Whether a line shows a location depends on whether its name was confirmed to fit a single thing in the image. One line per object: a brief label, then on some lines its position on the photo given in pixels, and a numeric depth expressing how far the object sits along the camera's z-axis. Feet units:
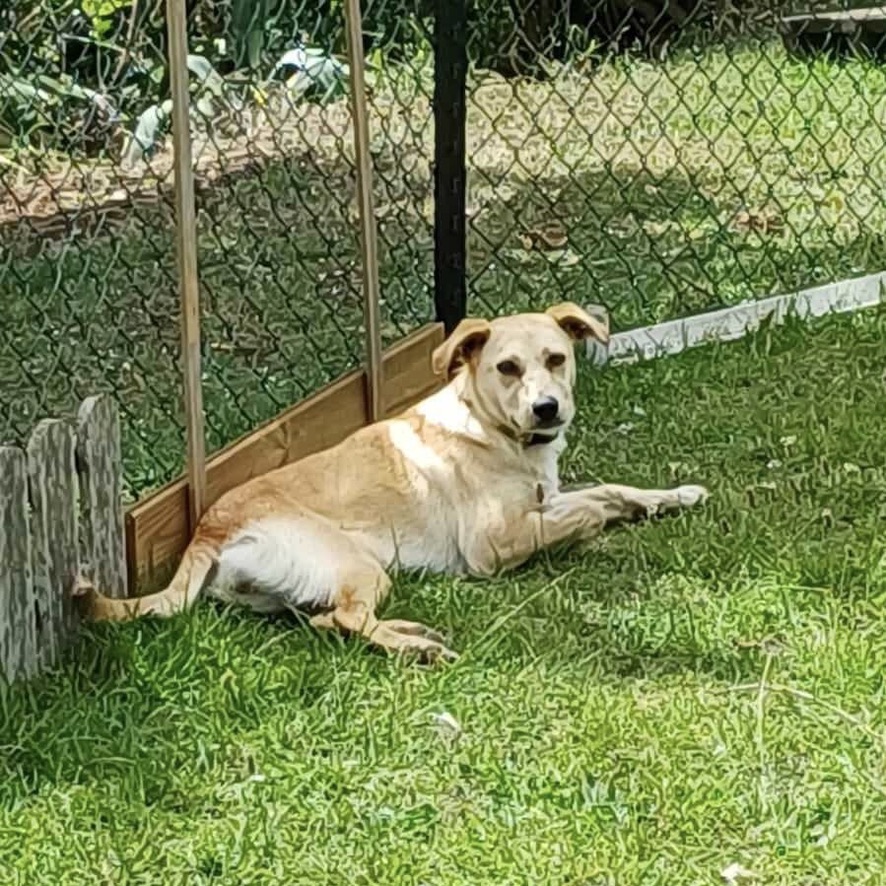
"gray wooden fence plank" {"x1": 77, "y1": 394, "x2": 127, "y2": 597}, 11.34
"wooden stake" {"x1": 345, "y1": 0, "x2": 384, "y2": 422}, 14.14
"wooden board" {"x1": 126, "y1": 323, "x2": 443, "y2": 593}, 12.23
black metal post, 16.14
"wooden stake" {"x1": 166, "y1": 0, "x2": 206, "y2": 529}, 11.74
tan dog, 12.00
